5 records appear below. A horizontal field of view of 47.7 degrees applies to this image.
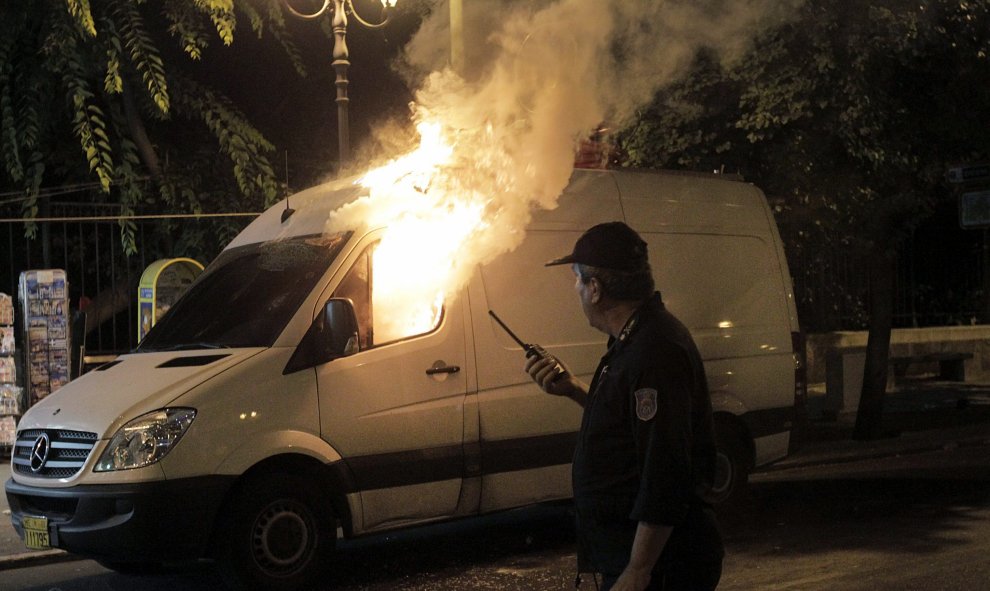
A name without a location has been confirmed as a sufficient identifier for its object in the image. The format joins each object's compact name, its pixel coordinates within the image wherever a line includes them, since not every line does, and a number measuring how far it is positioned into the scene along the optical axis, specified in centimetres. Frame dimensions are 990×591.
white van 620
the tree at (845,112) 1097
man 306
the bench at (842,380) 1591
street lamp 1097
